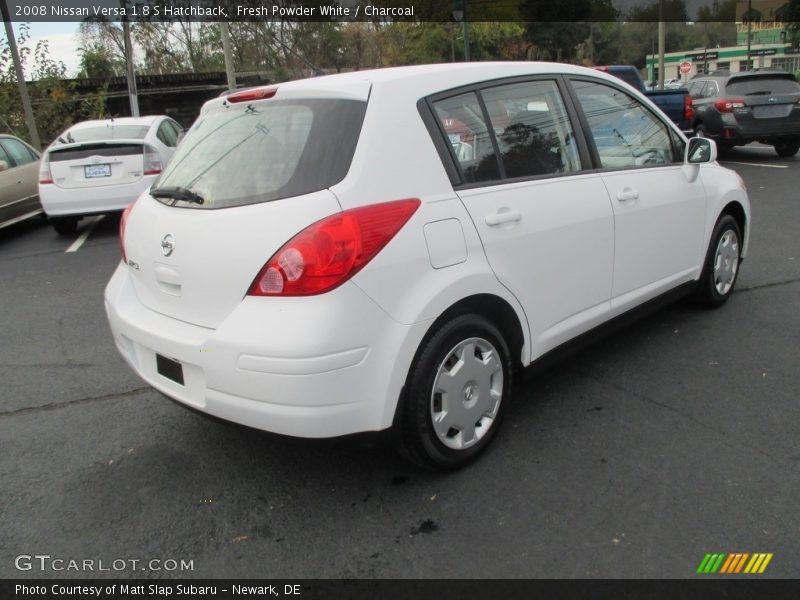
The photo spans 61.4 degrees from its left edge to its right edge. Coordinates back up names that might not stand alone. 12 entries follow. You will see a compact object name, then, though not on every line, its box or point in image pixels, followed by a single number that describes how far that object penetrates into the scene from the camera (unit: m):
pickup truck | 12.80
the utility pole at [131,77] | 20.59
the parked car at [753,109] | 12.44
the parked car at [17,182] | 8.98
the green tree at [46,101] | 17.67
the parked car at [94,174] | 8.41
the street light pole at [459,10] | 19.14
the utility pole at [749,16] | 48.71
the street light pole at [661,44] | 23.82
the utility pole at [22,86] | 14.83
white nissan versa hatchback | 2.42
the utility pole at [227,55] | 23.95
